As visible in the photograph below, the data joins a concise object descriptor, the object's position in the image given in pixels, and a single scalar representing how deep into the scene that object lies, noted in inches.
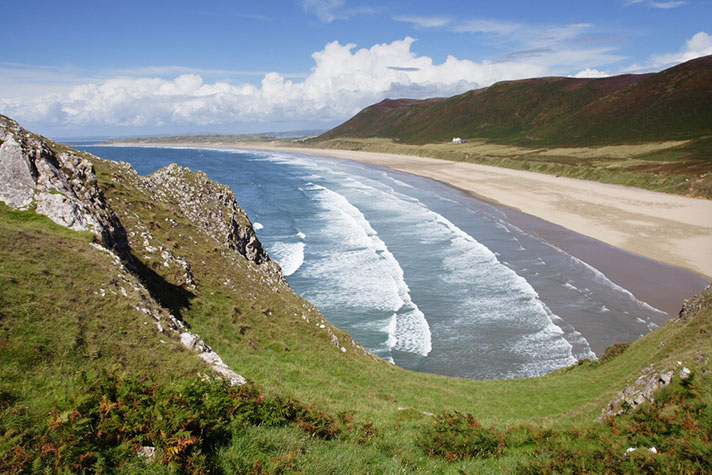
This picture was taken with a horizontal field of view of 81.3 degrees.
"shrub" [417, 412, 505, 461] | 357.7
